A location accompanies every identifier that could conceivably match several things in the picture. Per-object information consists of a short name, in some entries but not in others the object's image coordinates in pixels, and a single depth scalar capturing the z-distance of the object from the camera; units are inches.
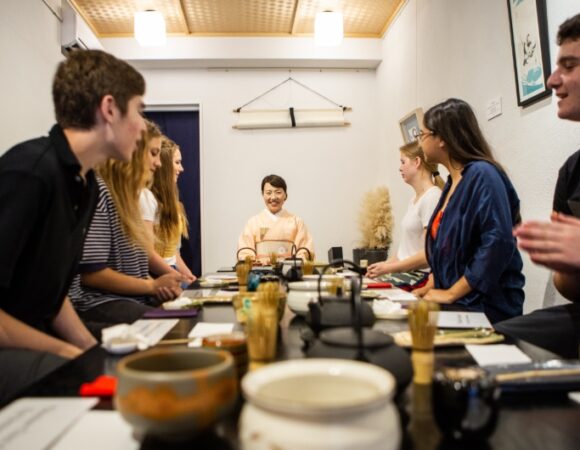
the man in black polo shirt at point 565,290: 62.5
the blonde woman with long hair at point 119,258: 70.7
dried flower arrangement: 196.7
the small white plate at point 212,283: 81.8
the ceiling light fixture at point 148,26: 168.4
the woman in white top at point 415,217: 111.3
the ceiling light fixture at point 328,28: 171.2
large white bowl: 16.0
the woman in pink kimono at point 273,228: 167.8
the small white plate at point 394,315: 50.1
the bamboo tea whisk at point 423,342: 29.6
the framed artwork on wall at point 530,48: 89.7
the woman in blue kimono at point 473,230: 73.8
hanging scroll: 212.2
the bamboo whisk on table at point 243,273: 72.4
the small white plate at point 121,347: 36.7
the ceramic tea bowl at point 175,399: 19.6
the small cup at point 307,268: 80.1
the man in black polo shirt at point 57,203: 43.6
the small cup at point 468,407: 21.1
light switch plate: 110.9
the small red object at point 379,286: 77.0
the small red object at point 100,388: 28.3
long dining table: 21.6
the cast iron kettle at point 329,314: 36.7
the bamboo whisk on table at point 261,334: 29.1
